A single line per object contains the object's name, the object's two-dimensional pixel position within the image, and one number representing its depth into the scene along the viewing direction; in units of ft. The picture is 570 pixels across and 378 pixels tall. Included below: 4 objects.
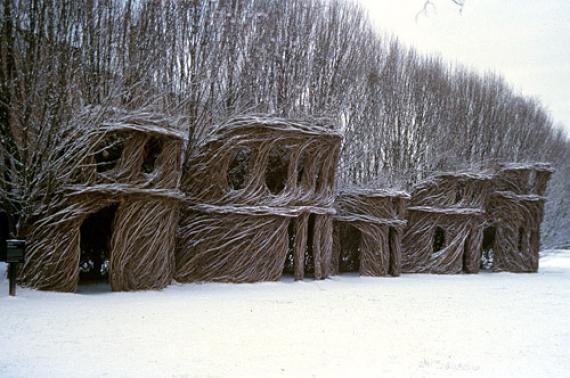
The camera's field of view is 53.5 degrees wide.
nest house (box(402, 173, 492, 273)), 60.34
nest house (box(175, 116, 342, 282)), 41.27
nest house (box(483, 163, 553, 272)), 65.57
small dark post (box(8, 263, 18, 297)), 29.48
